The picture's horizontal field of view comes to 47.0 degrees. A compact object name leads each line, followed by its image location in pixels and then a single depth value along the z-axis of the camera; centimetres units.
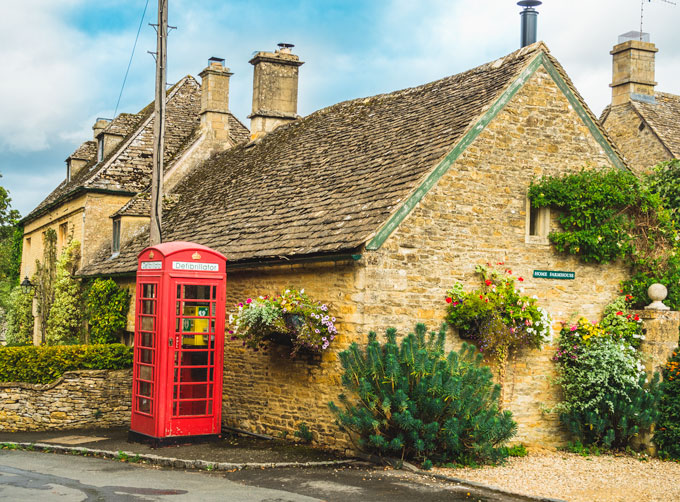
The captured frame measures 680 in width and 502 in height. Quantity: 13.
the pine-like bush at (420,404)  1073
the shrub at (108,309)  2030
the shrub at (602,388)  1307
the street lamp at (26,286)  2628
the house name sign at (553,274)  1363
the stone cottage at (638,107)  2580
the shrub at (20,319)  2899
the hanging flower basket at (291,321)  1198
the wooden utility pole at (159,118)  1534
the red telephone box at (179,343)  1229
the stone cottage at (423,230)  1215
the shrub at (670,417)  1312
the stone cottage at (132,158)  2311
